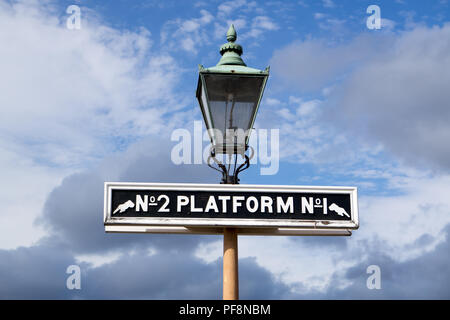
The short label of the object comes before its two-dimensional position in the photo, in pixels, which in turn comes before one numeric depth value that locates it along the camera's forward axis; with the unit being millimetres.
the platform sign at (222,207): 8367
